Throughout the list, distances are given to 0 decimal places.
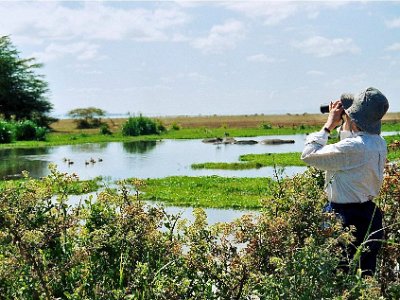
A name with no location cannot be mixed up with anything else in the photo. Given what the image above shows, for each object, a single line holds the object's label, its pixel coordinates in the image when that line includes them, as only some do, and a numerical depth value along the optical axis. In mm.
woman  3811
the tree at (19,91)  50438
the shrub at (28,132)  39719
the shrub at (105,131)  47031
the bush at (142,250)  2760
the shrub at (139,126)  45594
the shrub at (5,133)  37156
